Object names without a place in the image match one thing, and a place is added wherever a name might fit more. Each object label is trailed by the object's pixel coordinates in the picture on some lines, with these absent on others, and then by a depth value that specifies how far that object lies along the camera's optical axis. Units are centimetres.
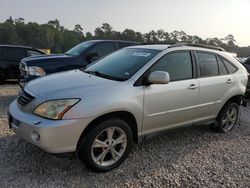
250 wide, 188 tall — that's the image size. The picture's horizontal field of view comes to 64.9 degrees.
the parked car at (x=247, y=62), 593
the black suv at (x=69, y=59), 464
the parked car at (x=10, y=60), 679
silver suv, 233
